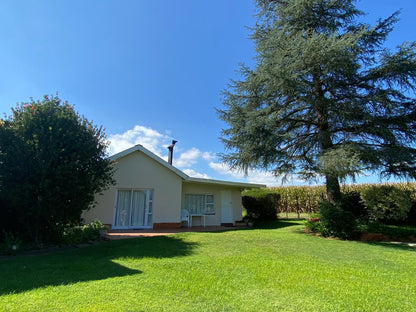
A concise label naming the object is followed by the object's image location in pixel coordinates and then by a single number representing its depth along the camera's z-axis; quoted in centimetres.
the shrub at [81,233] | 815
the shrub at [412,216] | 1245
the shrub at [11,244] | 676
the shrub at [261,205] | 1694
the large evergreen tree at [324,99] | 1013
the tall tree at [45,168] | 709
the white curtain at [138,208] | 1223
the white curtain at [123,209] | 1190
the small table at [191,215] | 1405
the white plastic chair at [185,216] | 1356
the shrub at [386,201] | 1038
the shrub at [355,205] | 1276
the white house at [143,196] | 1169
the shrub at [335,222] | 1003
